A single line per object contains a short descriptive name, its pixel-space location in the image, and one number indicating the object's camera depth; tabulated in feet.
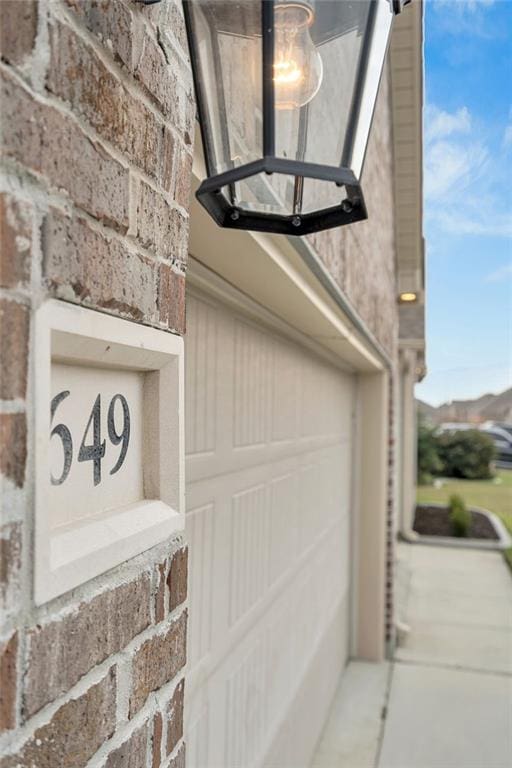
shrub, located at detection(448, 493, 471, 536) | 28.99
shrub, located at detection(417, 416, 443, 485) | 54.65
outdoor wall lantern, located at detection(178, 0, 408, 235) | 2.61
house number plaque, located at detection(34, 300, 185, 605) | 2.17
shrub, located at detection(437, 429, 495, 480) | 57.28
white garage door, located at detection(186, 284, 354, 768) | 6.22
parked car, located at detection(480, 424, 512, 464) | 77.10
